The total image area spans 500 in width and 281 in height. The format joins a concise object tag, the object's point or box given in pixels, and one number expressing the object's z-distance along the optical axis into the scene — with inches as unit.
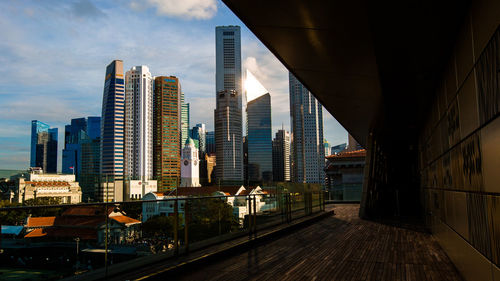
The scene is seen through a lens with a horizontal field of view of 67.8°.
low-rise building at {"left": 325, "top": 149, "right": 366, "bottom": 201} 1610.5
